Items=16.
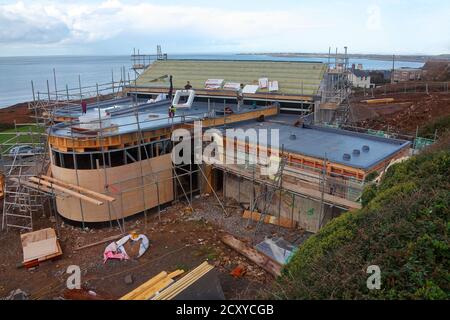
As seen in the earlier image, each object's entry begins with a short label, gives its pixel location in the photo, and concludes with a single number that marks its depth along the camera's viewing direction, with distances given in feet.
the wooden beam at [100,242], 54.90
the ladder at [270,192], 53.72
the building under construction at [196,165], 54.29
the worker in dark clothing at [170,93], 90.13
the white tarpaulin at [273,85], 86.76
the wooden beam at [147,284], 39.08
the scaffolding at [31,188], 60.97
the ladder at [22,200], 61.41
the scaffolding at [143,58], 117.80
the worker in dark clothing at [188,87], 90.84
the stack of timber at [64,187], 54.85
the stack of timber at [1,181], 71.94
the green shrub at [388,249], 24.43
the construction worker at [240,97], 84.74
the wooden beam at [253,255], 46.80
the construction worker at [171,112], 68.39
